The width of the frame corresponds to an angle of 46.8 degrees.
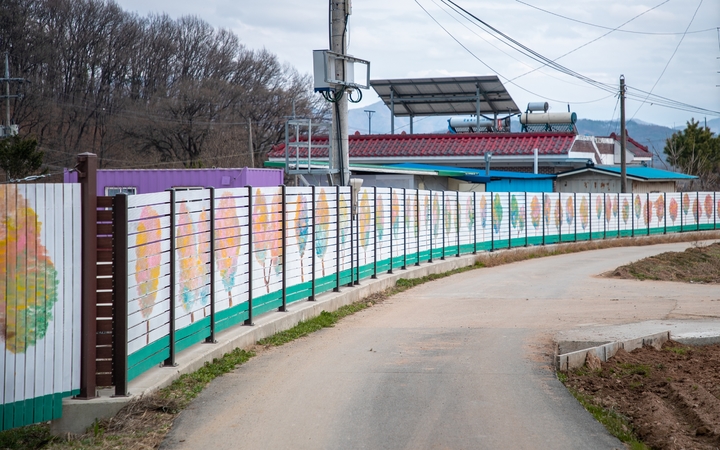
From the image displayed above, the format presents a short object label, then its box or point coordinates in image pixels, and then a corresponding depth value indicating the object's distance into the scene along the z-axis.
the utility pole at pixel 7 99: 41.53
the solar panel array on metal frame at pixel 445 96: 50.09
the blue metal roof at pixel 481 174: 38.91
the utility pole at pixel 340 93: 16.78
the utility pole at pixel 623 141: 40.47
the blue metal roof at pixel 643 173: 42.91
